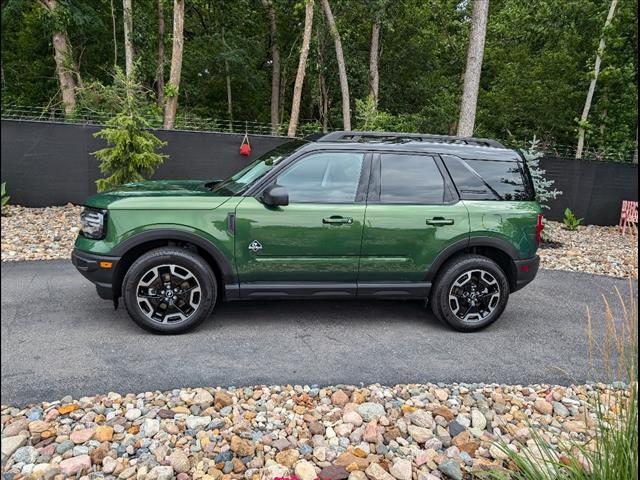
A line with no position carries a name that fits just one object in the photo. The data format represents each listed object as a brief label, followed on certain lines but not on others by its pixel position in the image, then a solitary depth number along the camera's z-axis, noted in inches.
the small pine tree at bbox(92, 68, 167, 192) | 308.7
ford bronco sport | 160.7
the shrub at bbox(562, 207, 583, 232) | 443.2
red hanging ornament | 425.7
